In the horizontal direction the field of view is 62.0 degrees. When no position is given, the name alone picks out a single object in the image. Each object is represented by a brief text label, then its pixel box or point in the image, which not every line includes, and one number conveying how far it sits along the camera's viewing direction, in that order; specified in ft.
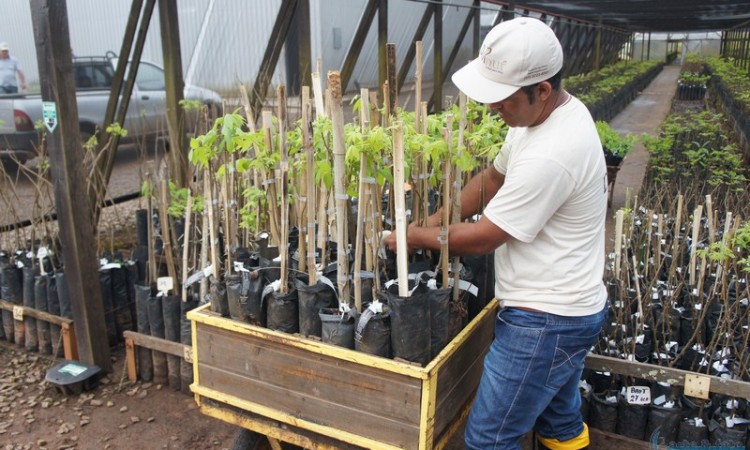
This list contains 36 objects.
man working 6.28
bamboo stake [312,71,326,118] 8.41
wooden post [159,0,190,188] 17.04
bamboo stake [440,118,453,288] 7.09
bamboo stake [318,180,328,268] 8.06
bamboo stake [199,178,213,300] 10.46
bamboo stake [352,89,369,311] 7.00
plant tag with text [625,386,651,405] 10.20
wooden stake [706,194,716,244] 10.88
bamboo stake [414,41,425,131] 8.01
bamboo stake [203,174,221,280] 8.54
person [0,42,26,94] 20.57
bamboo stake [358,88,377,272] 7.21
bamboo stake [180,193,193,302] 11.02
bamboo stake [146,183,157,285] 12.20
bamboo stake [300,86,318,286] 7.38
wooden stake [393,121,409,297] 6.48
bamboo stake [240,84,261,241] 8.30
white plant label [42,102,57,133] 10.94
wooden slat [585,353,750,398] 9.19
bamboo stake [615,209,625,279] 10.94
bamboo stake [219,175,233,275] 8.45
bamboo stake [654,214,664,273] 11.93
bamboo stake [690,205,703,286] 11.40
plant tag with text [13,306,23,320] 13.60
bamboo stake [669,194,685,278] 11.28
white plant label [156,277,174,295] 12.33
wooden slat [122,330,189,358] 11.77
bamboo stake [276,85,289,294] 7.42
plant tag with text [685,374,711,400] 9.33
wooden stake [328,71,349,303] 6.68
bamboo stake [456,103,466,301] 7.73
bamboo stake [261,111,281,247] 7.86
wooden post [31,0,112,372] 10.73
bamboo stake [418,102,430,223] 7.75
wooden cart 6.80
